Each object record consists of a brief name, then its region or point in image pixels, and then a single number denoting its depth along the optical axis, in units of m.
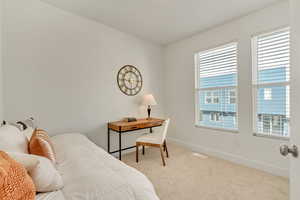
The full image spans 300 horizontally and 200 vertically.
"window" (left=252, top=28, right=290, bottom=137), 2.21
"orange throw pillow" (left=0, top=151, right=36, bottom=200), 0.70
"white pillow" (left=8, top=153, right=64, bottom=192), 0.95
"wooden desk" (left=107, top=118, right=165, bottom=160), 2.83
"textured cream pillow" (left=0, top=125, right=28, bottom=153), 1.19
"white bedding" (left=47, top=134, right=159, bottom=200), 1.02
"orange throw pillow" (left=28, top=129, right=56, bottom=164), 1.34
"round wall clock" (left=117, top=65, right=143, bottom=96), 3.34
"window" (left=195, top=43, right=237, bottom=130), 2.81
